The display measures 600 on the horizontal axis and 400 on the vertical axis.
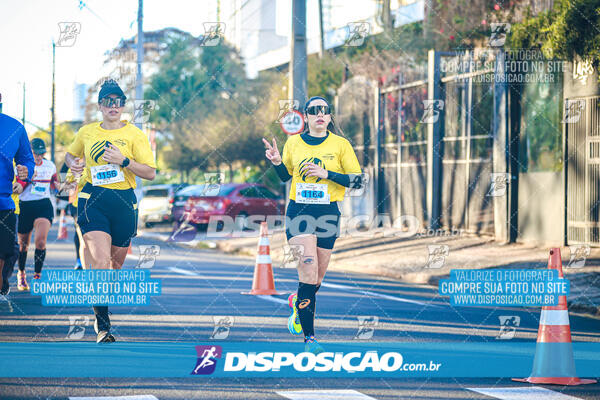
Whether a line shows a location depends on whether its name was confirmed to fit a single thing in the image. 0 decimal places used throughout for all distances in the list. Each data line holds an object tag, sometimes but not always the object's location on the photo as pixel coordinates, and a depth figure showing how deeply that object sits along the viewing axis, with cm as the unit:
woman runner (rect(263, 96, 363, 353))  744
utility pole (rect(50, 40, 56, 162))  4406
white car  3309
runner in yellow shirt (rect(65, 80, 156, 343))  755
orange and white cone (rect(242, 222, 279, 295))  1245
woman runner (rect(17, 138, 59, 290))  1233
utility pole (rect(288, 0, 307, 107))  1869
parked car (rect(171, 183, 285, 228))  2756
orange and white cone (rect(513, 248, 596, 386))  672
